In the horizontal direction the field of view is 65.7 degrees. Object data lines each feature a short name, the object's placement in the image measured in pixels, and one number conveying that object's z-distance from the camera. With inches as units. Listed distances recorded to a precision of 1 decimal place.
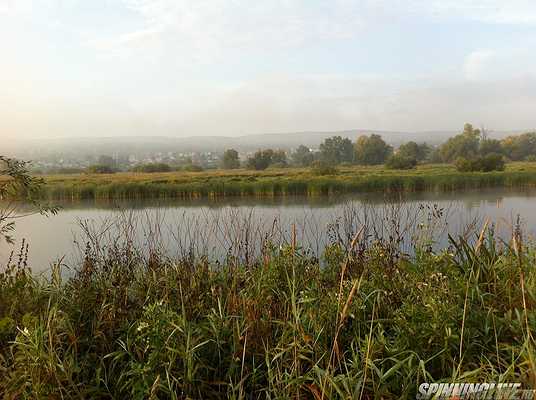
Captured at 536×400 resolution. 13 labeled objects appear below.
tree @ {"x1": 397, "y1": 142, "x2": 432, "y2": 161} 2267.2
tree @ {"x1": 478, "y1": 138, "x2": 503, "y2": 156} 2285.2
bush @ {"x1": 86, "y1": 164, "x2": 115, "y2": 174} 1518.0
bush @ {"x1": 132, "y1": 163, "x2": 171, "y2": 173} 1713.8
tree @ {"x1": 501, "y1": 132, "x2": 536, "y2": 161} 2406.5
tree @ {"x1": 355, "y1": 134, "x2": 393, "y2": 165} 2335.1
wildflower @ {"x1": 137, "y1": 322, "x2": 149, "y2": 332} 95.2
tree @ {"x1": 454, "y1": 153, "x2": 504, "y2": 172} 1368.1
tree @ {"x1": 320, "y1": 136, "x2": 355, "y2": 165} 2773.1
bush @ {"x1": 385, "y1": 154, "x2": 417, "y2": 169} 1591.8
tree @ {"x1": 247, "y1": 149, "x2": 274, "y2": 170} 1980.2
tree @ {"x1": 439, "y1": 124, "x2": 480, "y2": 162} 2153.1
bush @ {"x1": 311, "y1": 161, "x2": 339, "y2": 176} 1336.1
